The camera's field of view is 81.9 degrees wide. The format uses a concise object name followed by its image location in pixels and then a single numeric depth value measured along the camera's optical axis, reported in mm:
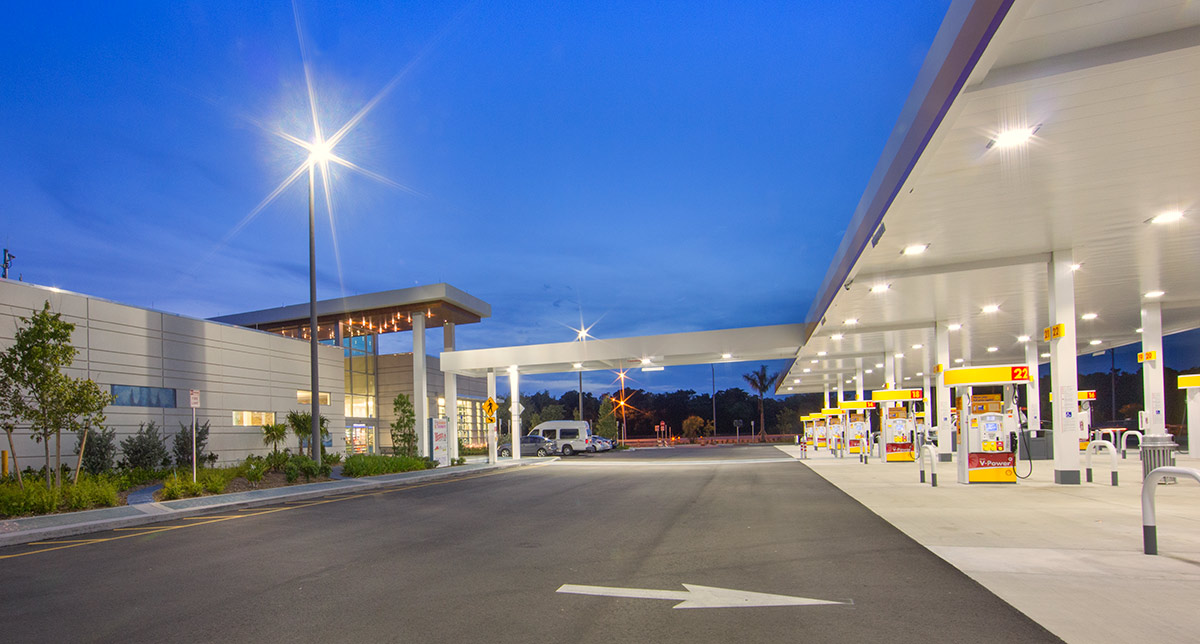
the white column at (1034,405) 22641
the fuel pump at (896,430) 27469
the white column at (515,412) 36938
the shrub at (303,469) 20625
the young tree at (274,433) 28625
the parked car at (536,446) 44125
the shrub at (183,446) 23141
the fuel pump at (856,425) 31125
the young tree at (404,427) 31953
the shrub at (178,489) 16453
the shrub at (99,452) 19547
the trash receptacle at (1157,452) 14525
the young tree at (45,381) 14495
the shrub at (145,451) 21062
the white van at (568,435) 45469
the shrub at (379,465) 23656
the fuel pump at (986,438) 16406
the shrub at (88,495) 14289
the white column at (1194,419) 23688
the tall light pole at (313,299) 20906
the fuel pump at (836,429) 34094
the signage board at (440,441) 30211
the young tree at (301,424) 29500
